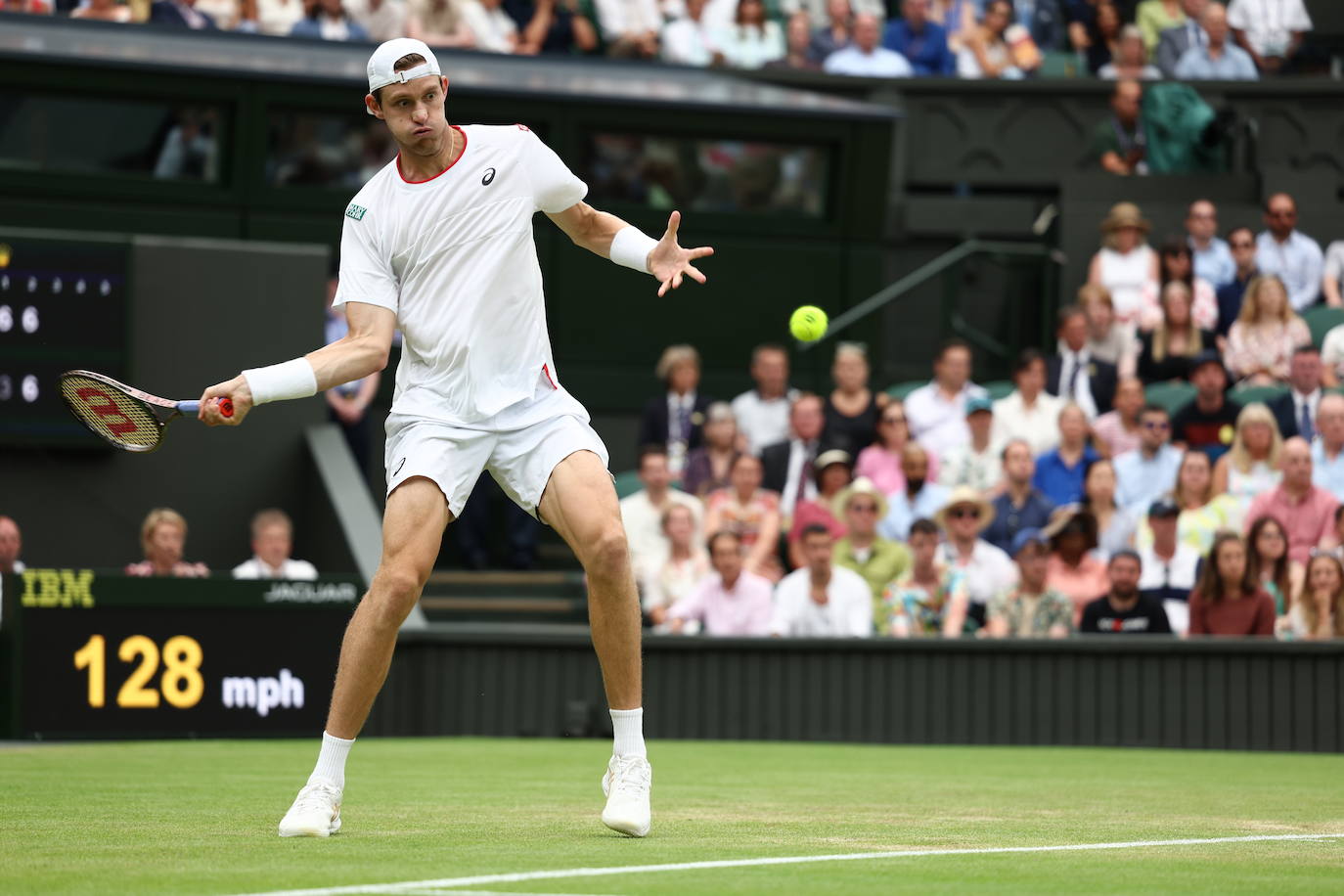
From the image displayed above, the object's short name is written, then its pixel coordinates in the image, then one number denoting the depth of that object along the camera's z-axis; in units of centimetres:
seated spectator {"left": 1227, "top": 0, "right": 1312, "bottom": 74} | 1945
